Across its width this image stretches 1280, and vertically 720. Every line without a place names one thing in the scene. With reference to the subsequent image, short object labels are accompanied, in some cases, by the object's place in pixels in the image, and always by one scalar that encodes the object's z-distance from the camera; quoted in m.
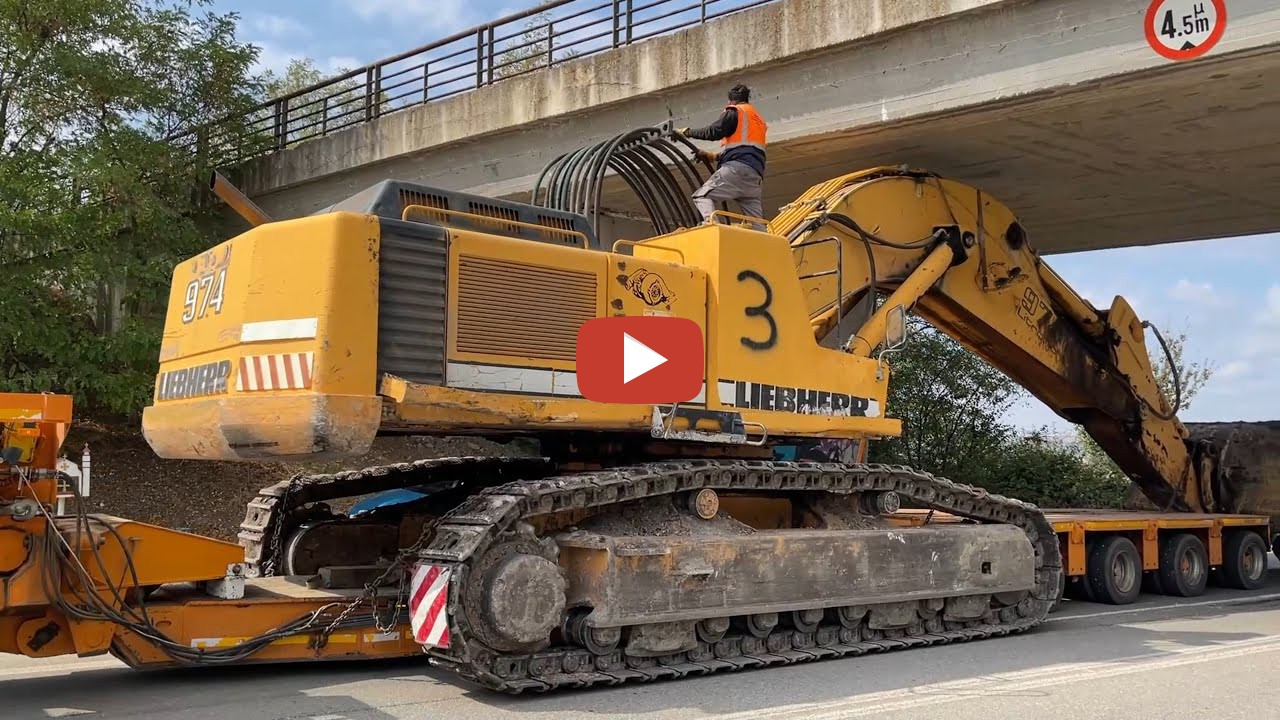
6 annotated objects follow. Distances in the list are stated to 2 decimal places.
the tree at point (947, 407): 20.75
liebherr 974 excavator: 6.61
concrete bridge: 10.23
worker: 9.14
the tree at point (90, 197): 15.51
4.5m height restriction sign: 9.46
